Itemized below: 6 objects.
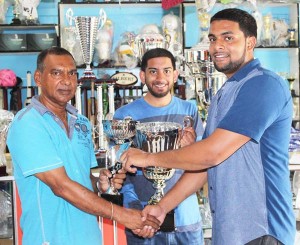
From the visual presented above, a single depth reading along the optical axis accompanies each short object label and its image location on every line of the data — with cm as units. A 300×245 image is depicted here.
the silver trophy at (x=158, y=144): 222
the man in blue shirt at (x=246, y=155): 172
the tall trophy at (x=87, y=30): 392
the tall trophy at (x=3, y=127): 296
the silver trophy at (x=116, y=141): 233
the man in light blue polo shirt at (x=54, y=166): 196
